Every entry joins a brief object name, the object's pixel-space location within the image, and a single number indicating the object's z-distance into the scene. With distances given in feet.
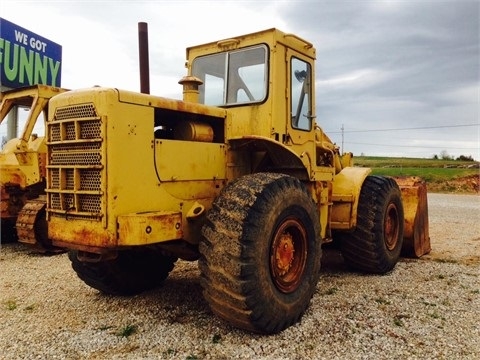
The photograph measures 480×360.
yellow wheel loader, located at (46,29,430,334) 12.78
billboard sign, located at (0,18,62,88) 46.78
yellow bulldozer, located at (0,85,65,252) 26.91
